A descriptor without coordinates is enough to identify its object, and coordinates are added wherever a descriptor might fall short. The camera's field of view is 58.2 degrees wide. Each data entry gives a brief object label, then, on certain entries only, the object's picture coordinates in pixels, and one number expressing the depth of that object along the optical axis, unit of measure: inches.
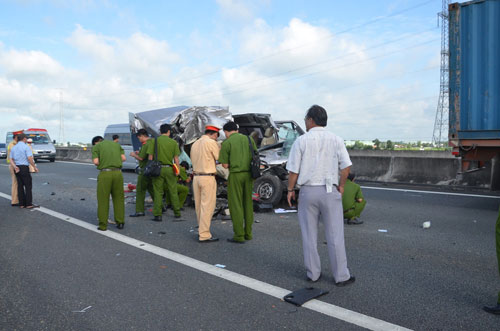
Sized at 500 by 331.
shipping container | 347.9
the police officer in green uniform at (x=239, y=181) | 257.9
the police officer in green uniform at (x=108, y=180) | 296.5
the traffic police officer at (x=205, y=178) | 263.6
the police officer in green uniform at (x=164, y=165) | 331.3
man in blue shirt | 399.2
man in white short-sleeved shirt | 178.2
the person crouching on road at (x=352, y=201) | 301.4
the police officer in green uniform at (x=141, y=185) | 347.3
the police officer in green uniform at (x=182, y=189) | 362.5
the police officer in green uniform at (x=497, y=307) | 149.0
